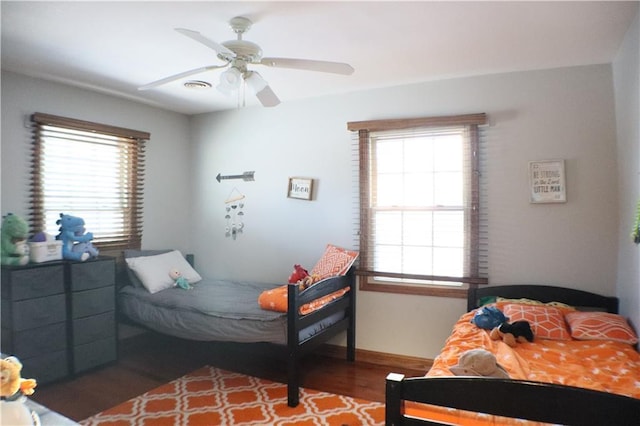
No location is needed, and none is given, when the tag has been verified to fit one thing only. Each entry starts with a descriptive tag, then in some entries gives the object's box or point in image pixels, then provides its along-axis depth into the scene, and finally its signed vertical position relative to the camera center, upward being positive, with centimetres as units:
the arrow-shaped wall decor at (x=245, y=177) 419 +42
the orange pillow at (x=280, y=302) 289 -64
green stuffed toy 285 -16
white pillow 360 -50
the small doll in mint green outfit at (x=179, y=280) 376 -60
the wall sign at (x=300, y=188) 383 +26
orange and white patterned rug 248 -127
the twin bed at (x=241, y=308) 279 -72
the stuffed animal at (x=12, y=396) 114 -53
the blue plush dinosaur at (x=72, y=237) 315 -16
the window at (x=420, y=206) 319 +7
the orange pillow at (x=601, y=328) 230 -68
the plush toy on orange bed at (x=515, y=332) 237 -70
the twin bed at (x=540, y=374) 120 -66
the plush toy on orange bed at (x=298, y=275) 323 -49
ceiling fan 206 +81
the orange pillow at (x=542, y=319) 246 -67
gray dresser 278 -74
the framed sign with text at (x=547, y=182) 292 +24
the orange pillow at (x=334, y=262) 337 -40
